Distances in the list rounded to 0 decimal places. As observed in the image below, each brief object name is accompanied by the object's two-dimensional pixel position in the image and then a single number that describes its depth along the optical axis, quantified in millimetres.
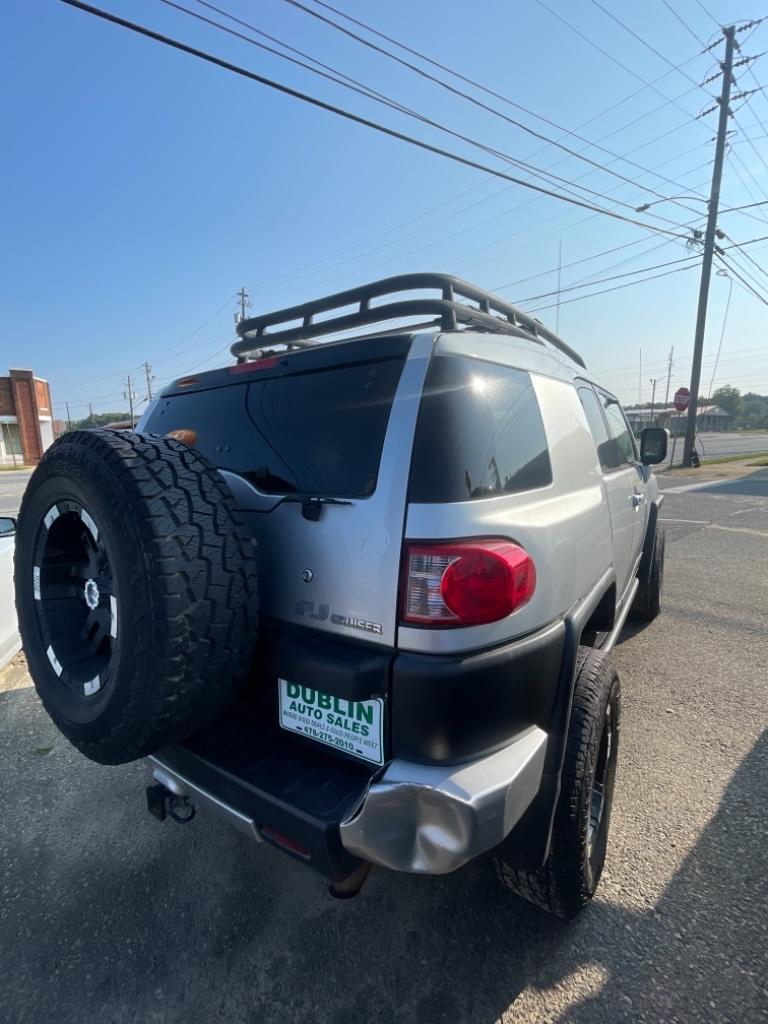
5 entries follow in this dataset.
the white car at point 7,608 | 3889
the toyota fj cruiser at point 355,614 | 1447
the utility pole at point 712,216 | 19234
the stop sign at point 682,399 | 20500
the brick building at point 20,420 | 37000
